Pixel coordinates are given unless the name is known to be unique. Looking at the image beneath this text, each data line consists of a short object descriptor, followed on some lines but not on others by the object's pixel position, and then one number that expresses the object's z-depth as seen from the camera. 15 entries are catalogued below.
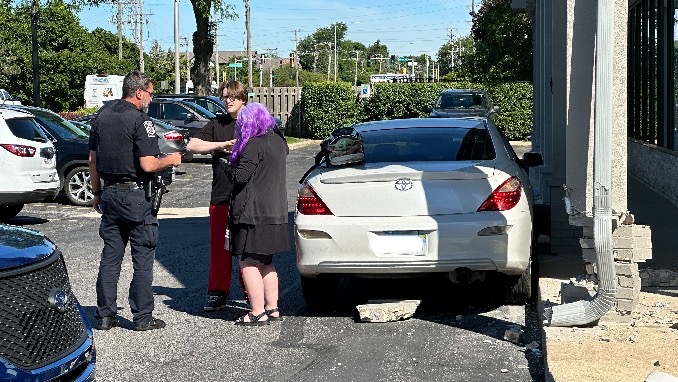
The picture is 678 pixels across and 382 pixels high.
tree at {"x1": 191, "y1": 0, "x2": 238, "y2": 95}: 39.91
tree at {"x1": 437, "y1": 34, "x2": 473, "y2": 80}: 126.62
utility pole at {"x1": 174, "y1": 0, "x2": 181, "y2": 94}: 42.62
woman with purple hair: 8.50
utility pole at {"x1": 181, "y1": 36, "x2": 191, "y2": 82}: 94.18
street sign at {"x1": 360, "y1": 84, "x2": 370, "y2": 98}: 46.06
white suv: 15.42
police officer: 8.38
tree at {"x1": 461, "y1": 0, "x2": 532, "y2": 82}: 41.28
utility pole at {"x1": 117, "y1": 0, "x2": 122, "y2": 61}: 87.41
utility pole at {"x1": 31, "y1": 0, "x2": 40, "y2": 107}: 32.53
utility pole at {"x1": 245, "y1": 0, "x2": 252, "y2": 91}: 54.12
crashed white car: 8.38
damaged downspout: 7.35
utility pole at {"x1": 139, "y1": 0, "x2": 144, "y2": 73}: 81.00
